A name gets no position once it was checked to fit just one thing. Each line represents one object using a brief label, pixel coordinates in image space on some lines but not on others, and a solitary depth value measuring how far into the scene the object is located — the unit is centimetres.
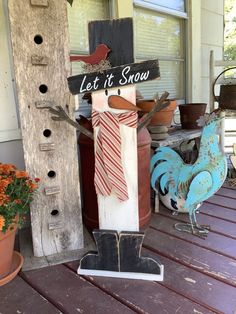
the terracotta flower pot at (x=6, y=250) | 141
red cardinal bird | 134
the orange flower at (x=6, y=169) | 143
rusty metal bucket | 271
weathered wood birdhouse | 140
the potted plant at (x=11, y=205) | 135
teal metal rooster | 175
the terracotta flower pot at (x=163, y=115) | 217
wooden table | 215
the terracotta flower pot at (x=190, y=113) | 259
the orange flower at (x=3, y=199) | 131
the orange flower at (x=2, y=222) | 126
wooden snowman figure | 134
